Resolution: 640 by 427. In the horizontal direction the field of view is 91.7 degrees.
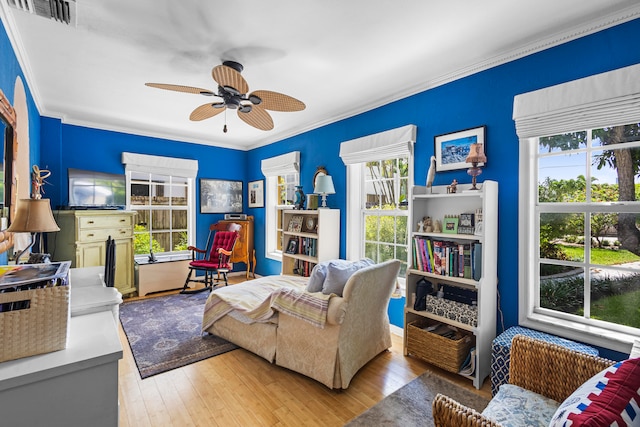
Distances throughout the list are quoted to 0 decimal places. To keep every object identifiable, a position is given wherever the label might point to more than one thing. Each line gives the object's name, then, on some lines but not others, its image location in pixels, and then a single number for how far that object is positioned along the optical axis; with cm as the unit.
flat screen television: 426
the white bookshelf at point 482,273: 238
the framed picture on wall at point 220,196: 567
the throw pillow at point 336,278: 237
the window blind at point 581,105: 191
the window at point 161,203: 502
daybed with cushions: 223
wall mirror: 190
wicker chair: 146
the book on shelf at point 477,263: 240
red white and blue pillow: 85
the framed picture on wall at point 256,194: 571
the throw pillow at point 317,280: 247
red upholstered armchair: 464
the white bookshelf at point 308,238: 388
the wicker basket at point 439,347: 244
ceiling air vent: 182
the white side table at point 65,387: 96
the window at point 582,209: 203
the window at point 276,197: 514
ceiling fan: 231
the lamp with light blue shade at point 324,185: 380
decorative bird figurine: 281
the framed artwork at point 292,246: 432
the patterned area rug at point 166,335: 271
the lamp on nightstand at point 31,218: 173
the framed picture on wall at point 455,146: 266
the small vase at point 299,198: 428
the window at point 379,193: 335
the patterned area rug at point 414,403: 196
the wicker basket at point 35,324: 100
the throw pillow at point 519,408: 135
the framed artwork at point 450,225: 260
